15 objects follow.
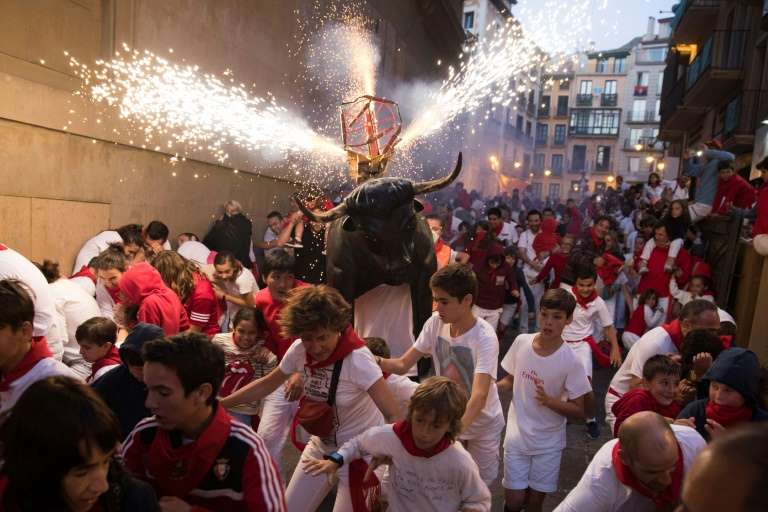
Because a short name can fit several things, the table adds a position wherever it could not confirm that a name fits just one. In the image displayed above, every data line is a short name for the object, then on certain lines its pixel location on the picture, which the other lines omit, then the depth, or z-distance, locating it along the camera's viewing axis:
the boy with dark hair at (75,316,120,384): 3.79
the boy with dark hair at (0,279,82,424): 2.64
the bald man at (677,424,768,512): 1.13
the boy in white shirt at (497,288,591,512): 3.84
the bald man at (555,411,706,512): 2.39
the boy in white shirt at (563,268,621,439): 5.71
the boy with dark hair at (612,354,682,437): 3.58
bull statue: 5.48
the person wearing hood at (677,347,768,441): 2.92
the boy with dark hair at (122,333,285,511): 2.13
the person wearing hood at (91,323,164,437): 2.92
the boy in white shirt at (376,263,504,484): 3.80
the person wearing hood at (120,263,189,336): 4.48
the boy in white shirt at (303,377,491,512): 2.83
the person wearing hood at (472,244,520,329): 8.23
